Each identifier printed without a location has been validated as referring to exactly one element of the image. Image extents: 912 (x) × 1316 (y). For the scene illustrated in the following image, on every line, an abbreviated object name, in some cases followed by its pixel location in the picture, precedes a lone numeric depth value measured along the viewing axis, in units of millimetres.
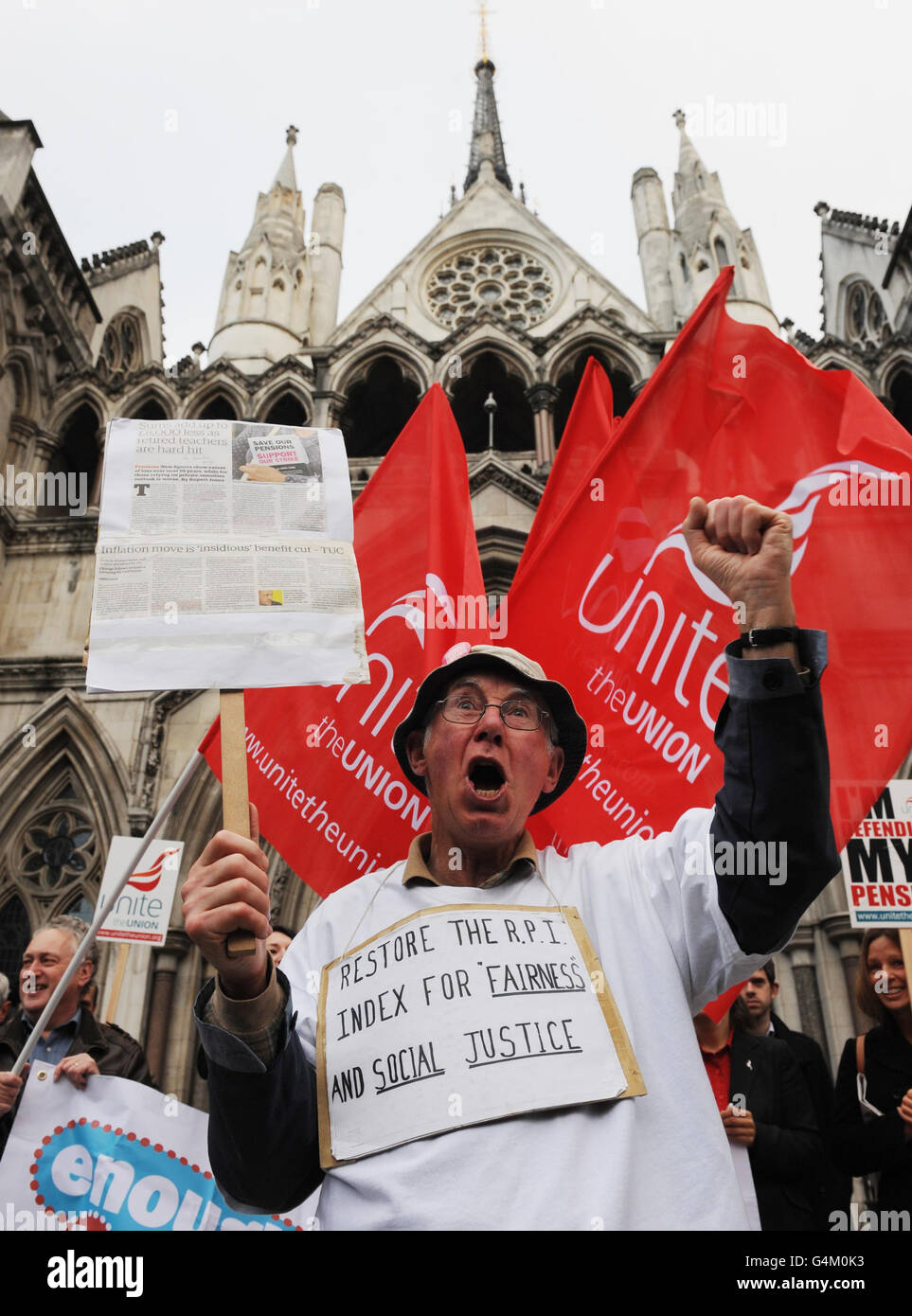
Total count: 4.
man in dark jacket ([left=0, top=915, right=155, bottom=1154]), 4230
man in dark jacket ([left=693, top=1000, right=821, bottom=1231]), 3818
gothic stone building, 10875
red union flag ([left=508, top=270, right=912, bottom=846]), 3836
